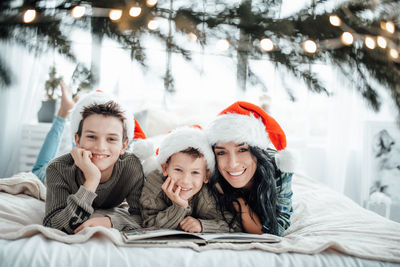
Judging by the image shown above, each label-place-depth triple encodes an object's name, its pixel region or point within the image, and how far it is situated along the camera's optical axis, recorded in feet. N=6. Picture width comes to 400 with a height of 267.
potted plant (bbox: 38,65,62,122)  8.92
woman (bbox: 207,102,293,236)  3.75
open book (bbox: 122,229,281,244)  2.97
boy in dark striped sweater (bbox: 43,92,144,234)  3.38
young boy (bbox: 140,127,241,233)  3.61
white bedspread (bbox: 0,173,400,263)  2.95
